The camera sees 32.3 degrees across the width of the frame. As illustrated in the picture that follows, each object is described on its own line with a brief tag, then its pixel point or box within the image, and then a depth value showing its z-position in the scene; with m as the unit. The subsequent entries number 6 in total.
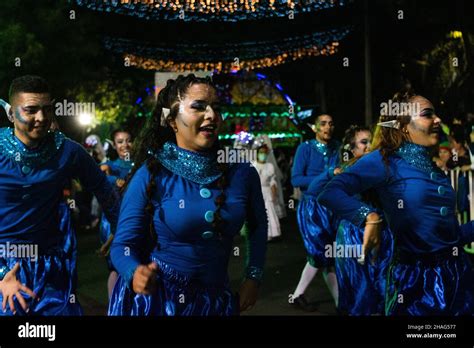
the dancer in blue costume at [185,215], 3.65
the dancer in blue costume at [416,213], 4.58
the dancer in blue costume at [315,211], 8.66
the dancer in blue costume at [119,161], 8.88
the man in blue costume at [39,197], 4.55
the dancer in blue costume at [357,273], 7.41
